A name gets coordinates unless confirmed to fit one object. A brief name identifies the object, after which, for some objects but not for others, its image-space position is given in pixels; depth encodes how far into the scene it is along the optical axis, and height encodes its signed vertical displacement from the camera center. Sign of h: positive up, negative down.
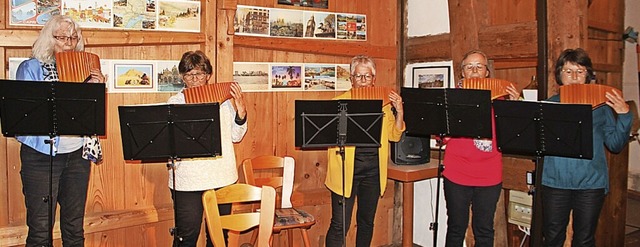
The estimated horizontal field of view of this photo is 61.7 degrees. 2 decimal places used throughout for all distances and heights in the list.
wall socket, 4.66 -0.77
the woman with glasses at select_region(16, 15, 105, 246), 3.44 -0.28
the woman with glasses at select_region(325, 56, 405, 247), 4.03 -0.37
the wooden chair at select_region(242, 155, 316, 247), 4.23 -0.54
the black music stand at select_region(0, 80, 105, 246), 3.09 +0.07
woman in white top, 3.57 -0.36
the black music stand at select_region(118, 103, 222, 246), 3.18 -0.07
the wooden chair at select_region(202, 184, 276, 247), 2.90 -0.55
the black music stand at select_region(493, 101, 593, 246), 3.19 -0.05
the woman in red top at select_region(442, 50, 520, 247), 3.79 -0.42
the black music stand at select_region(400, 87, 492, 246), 3.54 +0.06
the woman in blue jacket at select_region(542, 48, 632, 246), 3.48 -0.35
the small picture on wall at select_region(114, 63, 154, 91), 4.19 +0.34
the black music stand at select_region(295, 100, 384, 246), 3.67 -0.01
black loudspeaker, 4.94 -0.28
